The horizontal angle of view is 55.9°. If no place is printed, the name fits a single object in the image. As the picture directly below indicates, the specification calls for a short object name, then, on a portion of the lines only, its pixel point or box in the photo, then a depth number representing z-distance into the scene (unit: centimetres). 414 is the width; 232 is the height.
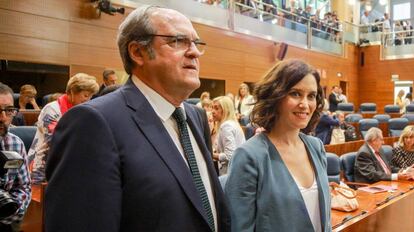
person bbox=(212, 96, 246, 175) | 344
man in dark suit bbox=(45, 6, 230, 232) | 80
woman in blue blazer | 126
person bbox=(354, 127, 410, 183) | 386
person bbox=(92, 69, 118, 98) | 372
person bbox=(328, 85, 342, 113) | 1021
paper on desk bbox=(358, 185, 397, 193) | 309
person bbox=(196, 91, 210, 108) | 548
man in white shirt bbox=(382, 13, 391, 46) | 1379
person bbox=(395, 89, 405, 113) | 1159
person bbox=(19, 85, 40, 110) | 487
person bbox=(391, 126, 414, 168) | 438
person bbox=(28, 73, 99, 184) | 254
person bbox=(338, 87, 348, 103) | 1053
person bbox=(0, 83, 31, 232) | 157
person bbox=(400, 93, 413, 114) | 1127
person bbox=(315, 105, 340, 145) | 532
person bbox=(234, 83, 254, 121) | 652
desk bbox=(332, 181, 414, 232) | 219
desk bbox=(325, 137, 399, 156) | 487
